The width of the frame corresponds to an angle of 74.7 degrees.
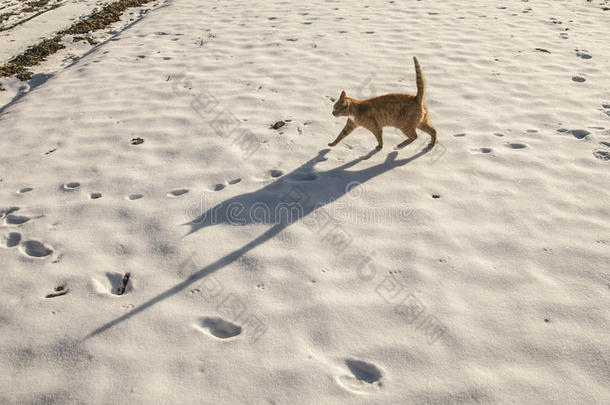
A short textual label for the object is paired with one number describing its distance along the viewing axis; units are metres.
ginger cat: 3.89
